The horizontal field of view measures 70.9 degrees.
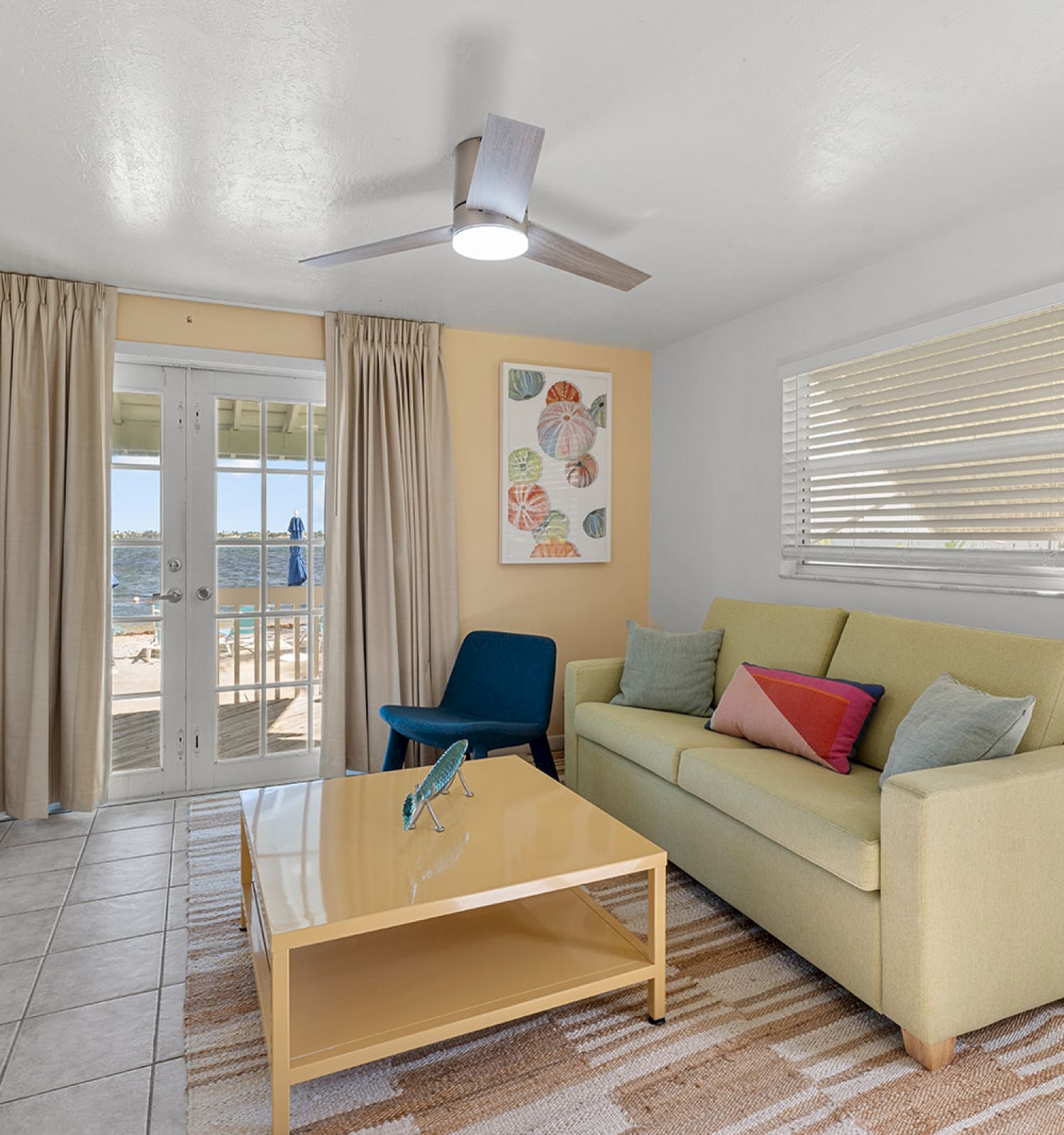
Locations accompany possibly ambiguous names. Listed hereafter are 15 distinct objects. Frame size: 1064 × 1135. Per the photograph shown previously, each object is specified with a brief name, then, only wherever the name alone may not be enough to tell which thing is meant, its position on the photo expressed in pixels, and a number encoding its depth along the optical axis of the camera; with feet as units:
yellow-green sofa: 5.61
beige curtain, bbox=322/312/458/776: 12.24
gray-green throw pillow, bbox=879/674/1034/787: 6.34
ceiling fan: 5.82
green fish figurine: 6.79
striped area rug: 5.15
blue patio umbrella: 12.64
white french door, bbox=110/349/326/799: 11.77
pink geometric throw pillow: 8.07
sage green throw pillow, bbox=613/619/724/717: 10.66
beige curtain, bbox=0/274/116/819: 10.50
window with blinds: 8.25
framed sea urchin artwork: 13.82
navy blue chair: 10.57
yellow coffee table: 5.21
